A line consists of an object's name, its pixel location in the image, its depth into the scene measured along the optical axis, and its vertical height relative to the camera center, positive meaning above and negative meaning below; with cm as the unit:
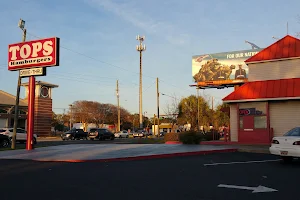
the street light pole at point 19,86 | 2408 +255
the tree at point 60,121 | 10256 -26
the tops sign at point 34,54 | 2064 +426
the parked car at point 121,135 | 6261 -282
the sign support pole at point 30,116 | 2098 +24
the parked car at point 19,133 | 3250 -125
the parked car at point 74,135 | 4647 -207
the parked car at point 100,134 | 4375 -185
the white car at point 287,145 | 1181 -94
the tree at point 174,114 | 5524 +99
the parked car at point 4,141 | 2541 -159
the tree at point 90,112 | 8200 +202
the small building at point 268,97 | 2125 +149
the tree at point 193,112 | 4618 +129
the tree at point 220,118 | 5497 +23
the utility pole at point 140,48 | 4996 +1150
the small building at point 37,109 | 5222 +195
